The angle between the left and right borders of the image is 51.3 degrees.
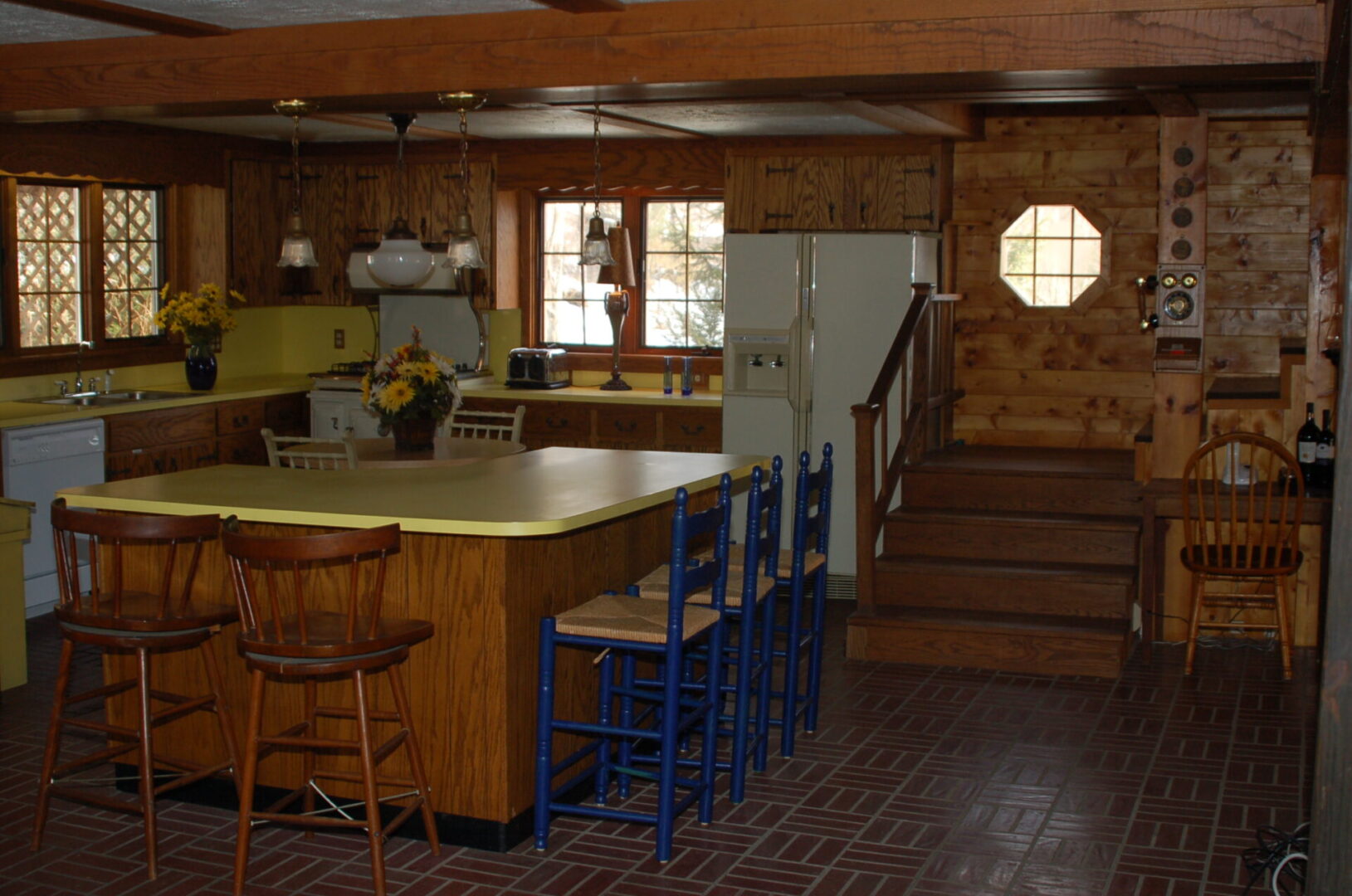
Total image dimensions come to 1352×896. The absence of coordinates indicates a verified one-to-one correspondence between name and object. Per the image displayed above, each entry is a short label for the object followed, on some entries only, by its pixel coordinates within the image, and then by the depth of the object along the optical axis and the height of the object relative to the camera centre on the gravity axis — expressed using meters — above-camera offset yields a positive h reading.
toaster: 8.15 -0.21
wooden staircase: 5.75 -0.99
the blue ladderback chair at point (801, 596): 4.41 -0.86
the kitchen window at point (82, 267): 7.10 +0.32
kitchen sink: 7.02 -0.37
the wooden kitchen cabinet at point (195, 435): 6.91 -0.56
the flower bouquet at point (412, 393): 5.78 -0.25
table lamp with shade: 8.09 +0.32
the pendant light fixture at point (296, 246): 5.11 +0.30
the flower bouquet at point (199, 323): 7.69 +0.03
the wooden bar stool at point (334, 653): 3.40 -0.79
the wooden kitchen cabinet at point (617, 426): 7.58 -0.50
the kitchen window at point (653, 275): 8.34 +0.36
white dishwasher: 6.25 -0.66
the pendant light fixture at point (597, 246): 5.23 +0.33
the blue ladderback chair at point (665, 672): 3.66 -0.93
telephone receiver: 6.14 +0.22
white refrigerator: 6.89 +0.01
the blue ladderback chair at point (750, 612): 4.03 -0.81
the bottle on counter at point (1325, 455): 5.99 -0.48
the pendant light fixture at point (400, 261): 5.20 +0.26
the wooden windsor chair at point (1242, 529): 5.66 -0.78
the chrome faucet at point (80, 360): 7.34 -0.17
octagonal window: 7.46 +0.45
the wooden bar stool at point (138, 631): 3.65 -0.79
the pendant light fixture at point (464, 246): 4.93 +0.30
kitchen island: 3.76 -0.71
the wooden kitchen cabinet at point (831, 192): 7.30 +0.76
